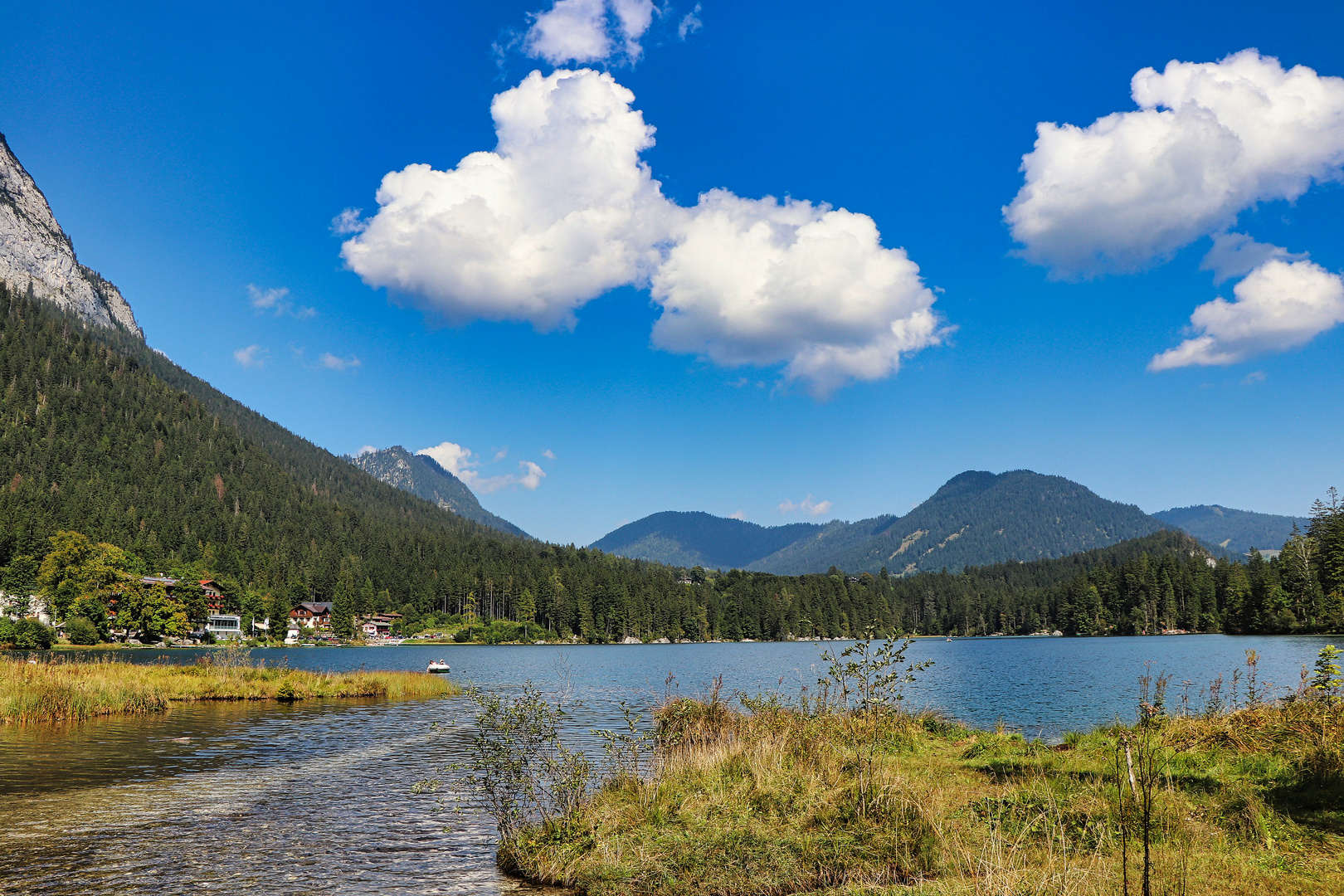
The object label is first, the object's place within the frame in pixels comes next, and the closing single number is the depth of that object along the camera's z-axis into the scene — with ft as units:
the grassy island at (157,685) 108.58
